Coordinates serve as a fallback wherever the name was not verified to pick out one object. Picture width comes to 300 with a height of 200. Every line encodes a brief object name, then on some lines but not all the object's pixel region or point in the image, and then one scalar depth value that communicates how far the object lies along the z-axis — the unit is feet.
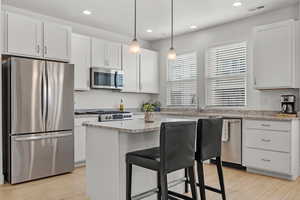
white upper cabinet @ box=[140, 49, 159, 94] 18.51
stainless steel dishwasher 13.14
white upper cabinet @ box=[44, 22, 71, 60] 12.37
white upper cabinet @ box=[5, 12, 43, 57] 11.23
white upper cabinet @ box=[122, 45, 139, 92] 17.23
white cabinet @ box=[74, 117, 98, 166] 13.47
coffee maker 12.27
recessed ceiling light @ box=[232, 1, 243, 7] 12.20
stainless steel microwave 15.19
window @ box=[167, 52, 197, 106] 17.71
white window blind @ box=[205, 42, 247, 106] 14.98
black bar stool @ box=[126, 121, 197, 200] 6.21
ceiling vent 12.92
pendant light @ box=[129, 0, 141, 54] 9.71
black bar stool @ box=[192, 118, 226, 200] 7.56
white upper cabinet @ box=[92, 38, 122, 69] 15.39
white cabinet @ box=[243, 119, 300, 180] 11.34
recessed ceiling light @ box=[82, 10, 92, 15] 13.65
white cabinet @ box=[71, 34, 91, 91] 14.32
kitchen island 7.56
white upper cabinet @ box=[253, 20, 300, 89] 12.02
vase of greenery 8.76
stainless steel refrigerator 10.77
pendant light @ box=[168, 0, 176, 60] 10.59
